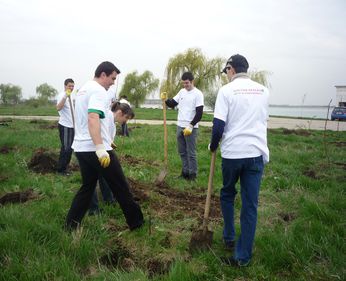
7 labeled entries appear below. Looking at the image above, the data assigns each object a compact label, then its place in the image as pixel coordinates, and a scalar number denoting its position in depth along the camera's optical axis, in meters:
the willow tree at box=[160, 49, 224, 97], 33.34
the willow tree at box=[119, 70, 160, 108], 48.56
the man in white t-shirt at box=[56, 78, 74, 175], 6.12
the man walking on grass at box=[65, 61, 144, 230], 3.28
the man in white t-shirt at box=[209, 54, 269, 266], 3.06
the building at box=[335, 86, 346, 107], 46.41
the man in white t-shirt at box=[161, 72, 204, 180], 6.05
